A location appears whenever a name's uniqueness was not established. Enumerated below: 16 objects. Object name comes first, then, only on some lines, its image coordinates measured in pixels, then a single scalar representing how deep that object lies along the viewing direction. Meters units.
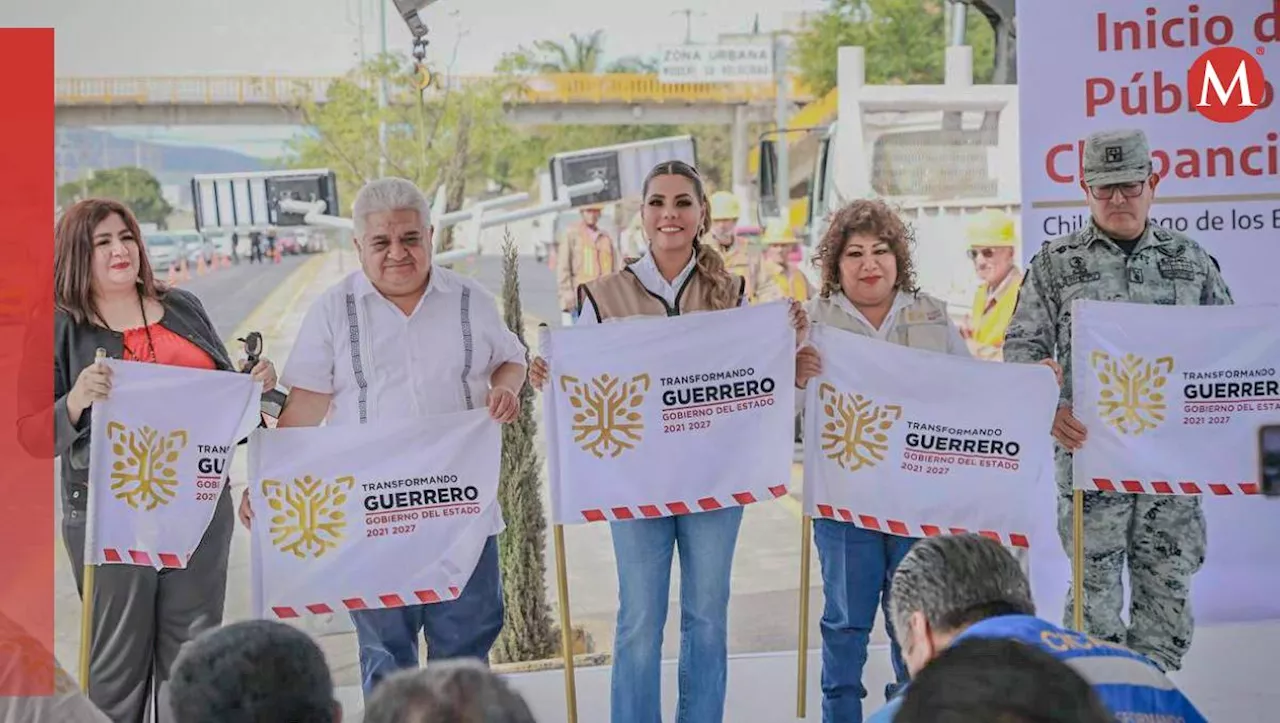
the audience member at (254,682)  1.94
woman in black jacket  3.90
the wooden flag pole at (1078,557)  4.38
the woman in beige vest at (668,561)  4.04
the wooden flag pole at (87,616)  3.82
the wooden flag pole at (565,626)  4.19
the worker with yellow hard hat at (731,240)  8.51
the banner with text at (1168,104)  5.26
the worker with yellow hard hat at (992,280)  6.88
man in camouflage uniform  4.50
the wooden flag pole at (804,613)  4.33
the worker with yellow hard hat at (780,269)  8.91
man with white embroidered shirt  3.90
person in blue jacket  2.02
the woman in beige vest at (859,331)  4.14
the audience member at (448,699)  1.67
